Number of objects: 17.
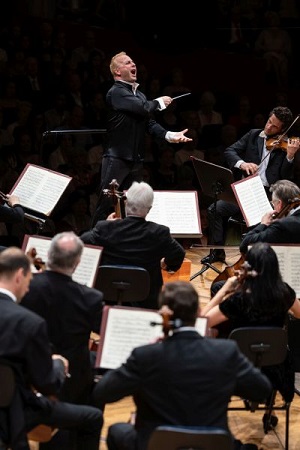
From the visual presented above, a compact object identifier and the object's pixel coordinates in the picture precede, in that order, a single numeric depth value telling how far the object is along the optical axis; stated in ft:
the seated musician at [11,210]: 39.04
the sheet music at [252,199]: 40.04
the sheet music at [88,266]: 31.17
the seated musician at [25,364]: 24.07
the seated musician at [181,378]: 22.59
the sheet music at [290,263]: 32.60
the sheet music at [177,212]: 39.17
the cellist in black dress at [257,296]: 28.96
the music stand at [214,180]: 44.45
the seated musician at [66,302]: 27.32
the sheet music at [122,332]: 25.91
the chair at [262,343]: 27.89
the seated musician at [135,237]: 33.86
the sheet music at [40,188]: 39.19
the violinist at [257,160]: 45.78
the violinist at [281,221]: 36.40
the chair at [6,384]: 23.84
